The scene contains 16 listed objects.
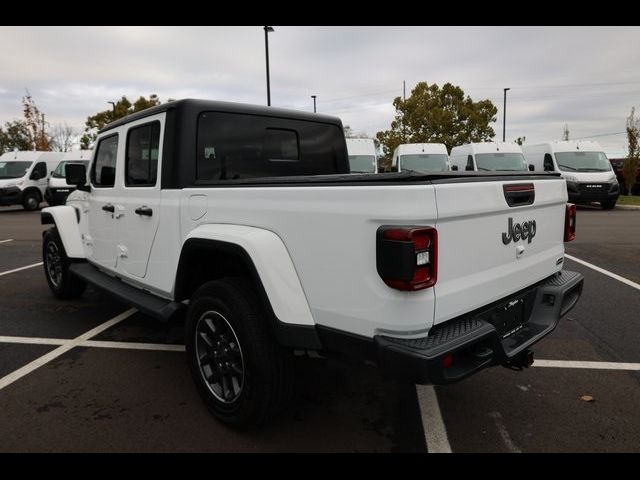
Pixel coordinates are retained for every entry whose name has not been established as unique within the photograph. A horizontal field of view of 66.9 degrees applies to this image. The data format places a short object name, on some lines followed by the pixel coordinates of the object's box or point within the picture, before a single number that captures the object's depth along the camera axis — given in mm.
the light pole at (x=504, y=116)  37022
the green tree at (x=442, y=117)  33000
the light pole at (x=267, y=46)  18950
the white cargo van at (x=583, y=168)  16266
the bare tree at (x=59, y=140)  60575
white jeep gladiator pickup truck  2125
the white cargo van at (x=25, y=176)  18859
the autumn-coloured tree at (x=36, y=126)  39719
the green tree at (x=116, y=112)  36150
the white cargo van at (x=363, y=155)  15617
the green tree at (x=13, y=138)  46941
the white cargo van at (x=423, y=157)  16297
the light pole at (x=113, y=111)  36094
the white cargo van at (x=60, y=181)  18562
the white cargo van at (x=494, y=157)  16641
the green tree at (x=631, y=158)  23812
